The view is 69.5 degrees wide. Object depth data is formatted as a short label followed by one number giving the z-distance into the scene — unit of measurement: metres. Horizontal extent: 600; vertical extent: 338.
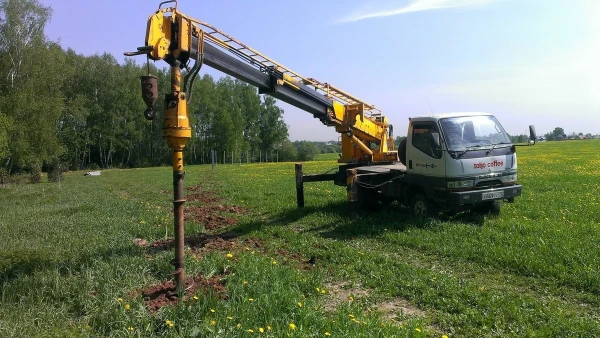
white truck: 9.13
